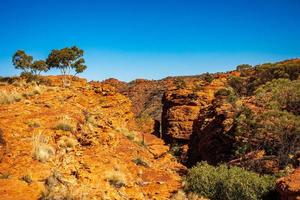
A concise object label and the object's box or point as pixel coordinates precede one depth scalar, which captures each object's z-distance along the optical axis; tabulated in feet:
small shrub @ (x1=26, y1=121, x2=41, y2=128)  30.61
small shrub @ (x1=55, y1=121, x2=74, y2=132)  30.94
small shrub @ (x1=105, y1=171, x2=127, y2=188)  28.11
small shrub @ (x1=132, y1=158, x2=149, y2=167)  37.92
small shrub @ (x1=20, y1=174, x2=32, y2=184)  22.06
